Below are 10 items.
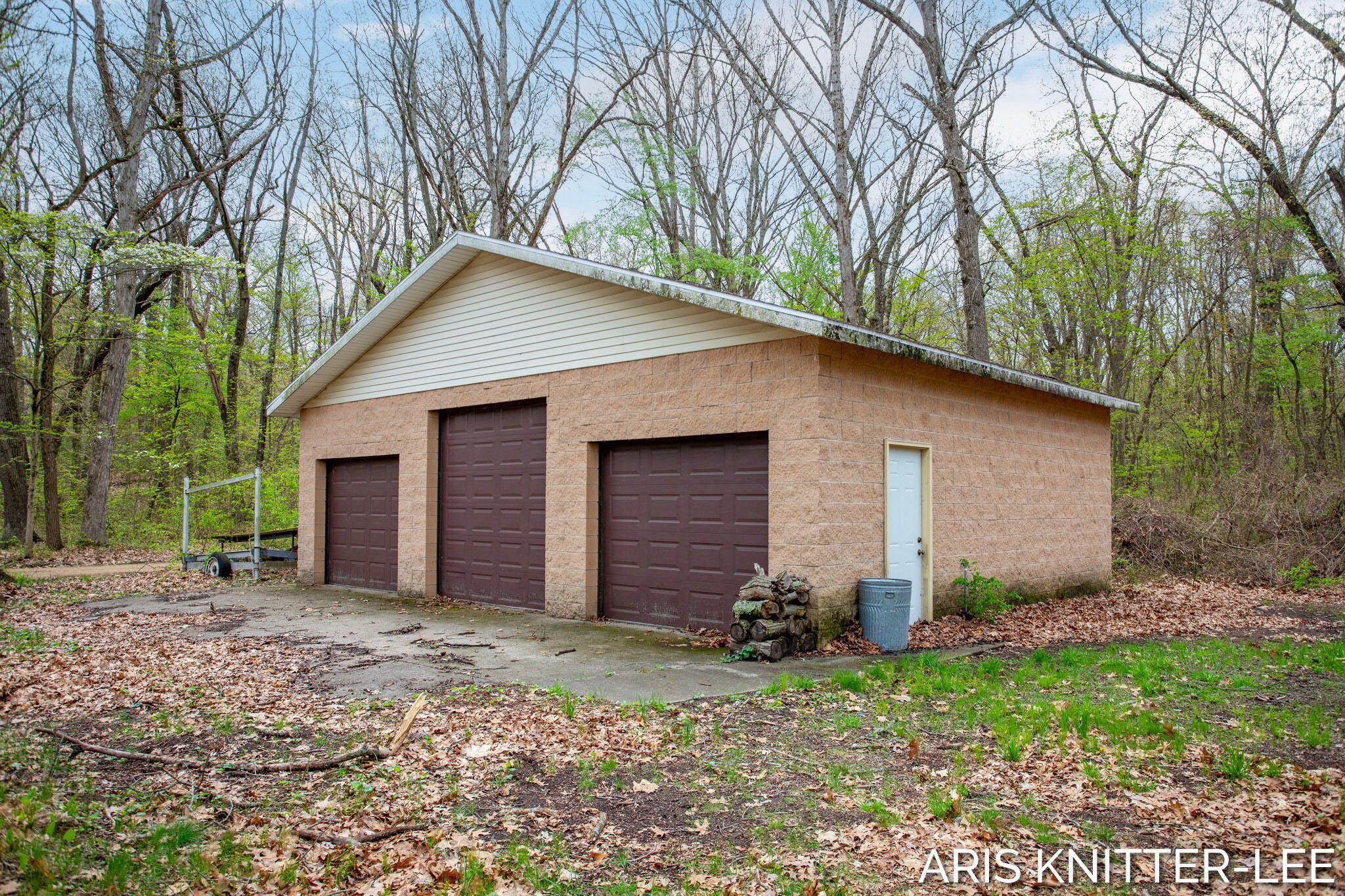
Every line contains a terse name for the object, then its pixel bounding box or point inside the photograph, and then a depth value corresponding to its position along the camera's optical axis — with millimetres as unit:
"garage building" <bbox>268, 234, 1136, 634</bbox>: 8695
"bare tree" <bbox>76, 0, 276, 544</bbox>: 18344
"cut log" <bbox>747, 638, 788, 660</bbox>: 7812
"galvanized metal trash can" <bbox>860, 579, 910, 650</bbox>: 8398
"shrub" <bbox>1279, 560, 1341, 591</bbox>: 13332
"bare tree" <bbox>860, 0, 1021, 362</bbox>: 15922
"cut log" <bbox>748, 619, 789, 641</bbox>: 7910
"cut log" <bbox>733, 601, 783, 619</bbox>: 8000
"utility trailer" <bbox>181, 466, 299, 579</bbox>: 15516
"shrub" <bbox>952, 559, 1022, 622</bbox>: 10255
